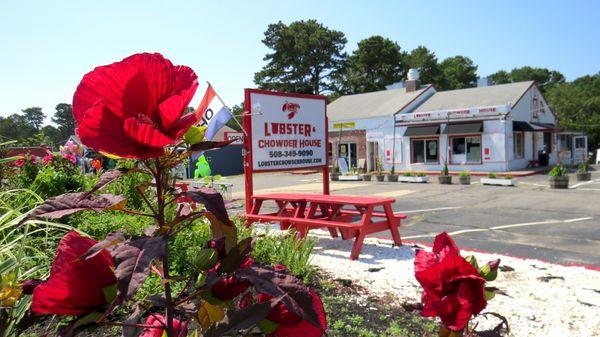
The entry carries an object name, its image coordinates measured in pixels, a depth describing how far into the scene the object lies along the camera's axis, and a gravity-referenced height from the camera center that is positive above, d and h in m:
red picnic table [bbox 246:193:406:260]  5.68 -0.85
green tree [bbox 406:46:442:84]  59.31 +11.64
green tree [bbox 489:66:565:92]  78.94 +13.51
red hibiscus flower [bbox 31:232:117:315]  0.77 -0.22
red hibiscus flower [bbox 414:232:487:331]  0.93 -0.28
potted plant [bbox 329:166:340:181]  25.33 -1.00
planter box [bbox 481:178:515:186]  18.73 -1.21
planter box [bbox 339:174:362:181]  24.87 -1.17
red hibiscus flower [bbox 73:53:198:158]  0.77 +0.10
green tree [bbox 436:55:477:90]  61.00 +11.20
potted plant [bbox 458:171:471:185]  20.09 -1.14
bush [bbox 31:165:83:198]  6.33 -0.30
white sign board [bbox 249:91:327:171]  7.34 +0.45
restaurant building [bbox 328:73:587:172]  26.19 +1.47
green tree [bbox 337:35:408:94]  54.66 +10.83
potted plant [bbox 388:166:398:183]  22.89 -1.12
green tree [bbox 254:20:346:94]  54.03 +12.27
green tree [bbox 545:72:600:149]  42.41 +4.35
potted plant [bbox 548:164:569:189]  17.11 -1.05
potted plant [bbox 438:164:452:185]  20.56 -1.14
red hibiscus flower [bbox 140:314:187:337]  1.00 -0.38
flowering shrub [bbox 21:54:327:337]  0.77 -0.16
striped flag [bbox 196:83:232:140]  6.78 +0.67
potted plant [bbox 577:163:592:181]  20.25 -1.07
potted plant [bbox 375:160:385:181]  23.53 -1.08
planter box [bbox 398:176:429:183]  21.66 -1.19
